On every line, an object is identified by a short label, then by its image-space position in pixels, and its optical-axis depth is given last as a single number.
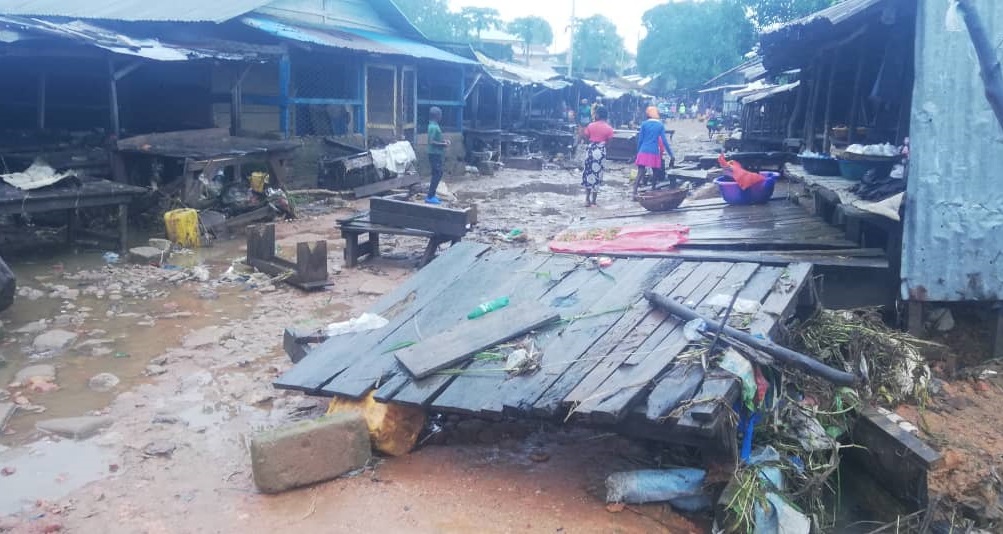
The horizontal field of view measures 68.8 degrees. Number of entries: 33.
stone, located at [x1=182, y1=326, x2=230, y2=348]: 5.86
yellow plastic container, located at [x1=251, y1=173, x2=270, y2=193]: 11.04
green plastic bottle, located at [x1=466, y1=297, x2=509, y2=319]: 4.56
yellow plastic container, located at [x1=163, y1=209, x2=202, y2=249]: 9.10
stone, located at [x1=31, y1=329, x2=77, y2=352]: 5.63
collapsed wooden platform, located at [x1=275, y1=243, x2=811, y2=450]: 3.32
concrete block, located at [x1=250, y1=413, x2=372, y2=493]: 3.56
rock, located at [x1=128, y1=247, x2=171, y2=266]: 8.28
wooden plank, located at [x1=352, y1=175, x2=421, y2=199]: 13.54
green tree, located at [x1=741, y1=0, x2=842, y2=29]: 22.57
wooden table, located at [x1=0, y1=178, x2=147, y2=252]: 7.65
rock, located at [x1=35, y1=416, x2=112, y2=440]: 4.27
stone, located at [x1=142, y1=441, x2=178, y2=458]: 4.05
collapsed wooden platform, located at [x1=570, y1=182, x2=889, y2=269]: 5.54
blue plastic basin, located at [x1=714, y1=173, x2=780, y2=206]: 8.39
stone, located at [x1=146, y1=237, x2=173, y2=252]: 8.64
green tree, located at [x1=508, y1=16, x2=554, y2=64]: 48.72
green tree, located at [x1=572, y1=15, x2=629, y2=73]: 57.57
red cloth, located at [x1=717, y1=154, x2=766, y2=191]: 8.31
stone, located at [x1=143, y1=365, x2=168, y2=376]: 5.24
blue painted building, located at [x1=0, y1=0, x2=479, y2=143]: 9.80
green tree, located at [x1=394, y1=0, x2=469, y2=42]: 34.28
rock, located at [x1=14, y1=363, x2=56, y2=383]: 5.01
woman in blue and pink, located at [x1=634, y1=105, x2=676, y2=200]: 12.77
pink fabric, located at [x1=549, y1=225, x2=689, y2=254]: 6.10
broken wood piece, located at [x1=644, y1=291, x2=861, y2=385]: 3.47
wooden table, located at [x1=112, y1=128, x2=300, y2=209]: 9.84
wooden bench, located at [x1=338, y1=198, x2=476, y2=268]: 8.26
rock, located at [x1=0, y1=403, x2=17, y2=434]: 4.34
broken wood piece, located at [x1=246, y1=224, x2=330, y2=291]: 7.42
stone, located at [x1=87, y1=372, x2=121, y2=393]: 4.95
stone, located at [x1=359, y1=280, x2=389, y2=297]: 7.47
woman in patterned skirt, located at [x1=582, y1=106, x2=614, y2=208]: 12.68
